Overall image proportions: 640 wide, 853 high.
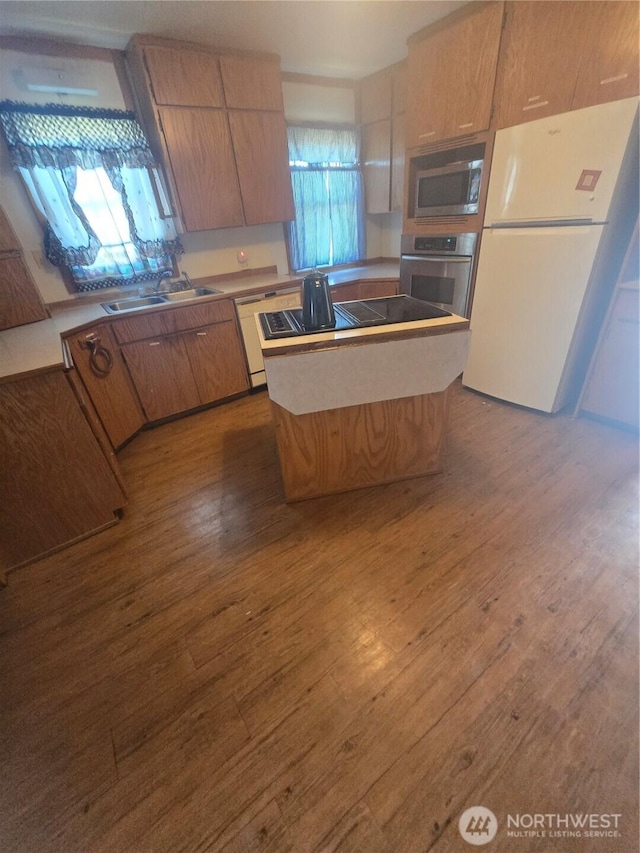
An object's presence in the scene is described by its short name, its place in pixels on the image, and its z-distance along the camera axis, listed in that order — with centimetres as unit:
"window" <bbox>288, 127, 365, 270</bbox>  313
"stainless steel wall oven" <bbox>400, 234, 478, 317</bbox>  243
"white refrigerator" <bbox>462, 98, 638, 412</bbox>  171
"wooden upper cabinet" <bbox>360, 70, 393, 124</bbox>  296
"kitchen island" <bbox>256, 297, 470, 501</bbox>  142
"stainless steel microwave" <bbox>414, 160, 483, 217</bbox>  223
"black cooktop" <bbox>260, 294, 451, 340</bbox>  150
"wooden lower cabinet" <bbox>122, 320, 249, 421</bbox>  246
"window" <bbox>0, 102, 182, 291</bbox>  219
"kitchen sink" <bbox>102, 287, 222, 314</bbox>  255
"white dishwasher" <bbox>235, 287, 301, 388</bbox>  272
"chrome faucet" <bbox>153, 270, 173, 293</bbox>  283
